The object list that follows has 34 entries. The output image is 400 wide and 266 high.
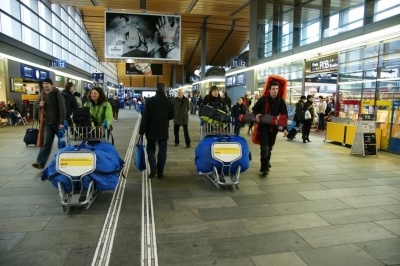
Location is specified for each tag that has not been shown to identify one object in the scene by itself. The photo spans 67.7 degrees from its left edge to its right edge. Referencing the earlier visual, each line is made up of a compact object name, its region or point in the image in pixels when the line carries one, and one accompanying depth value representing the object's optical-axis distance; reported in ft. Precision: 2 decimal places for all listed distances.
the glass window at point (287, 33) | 43.11
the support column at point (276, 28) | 46.01
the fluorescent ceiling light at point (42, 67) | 43.68
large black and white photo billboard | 40.83
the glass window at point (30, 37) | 49.47
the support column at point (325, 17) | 34.86
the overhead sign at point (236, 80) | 56.44
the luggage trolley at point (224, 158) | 14.32
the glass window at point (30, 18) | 48.29
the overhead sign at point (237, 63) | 53.16
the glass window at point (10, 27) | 41.54
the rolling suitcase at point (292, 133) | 33.33
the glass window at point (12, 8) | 41.38
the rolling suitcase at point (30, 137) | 23.86
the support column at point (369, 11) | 27.61
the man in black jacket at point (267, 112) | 17.40
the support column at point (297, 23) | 41.06
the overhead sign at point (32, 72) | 49.34
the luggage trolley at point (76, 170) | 11.53
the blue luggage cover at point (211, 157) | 14.52
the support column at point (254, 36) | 49.98
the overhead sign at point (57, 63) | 60.49
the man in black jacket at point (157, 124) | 16.17
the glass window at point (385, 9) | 24.90
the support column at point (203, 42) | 81.02
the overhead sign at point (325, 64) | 34.49
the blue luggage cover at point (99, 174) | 11.69
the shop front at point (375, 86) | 25.70
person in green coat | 15.26
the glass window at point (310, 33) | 37.02
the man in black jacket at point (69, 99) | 22.42
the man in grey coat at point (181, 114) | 27.55
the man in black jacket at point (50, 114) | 17.15
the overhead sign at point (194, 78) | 97.86
